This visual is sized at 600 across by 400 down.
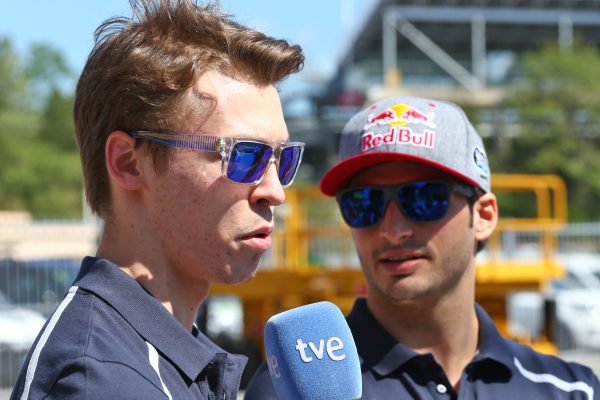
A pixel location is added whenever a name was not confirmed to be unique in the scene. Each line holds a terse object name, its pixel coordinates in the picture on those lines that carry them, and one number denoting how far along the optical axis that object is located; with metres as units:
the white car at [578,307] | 15.01
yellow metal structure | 9.45
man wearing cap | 2.79
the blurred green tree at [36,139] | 37.94
